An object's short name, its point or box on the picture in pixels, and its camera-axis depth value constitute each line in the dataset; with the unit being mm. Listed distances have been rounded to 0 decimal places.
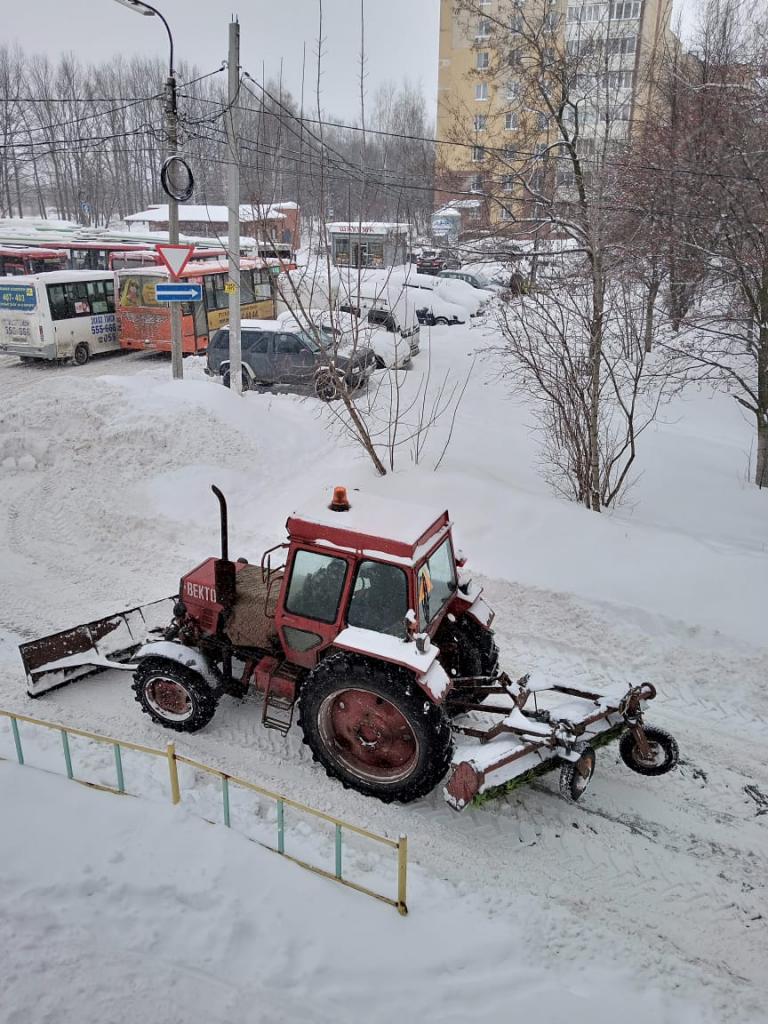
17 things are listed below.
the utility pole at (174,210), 12320
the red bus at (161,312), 19891
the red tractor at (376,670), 5016
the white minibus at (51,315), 18750
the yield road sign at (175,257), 12047
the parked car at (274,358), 16234
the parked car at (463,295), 28297
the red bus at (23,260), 29672
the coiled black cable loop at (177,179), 11562
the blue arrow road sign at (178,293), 12164
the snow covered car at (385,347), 16539
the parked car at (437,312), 25922
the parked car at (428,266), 33281
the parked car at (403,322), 18656
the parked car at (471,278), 32906
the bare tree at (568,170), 9812
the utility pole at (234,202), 10758
